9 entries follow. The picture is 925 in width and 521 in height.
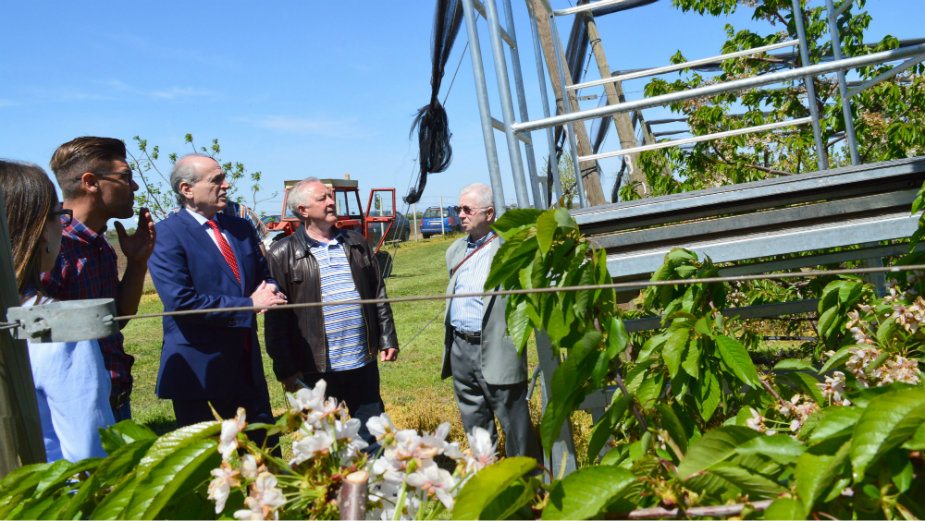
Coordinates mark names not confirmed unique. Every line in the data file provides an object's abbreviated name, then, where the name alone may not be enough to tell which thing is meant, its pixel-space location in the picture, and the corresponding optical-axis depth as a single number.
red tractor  20.05
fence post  1.49
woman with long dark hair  2.13
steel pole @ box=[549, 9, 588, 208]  4.73
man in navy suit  3.62
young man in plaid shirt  3.09
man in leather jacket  4.45
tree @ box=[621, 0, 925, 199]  5.97
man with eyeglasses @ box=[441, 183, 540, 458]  4.32
